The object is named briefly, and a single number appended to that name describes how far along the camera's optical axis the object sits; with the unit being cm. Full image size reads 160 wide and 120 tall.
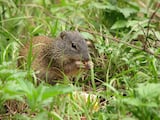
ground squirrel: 889
